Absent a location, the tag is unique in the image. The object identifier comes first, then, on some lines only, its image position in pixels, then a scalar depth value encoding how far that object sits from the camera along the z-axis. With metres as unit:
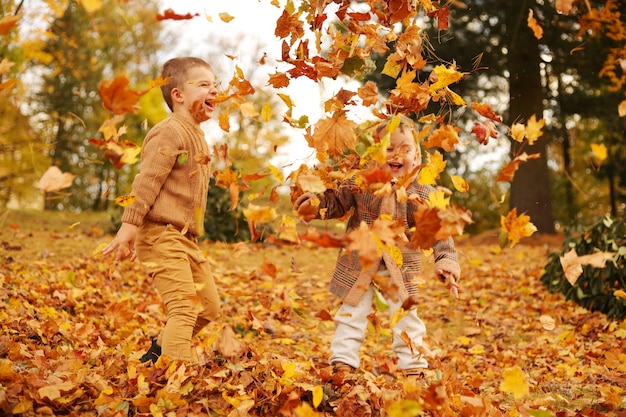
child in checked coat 3.05
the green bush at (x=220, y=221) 8.98
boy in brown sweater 2.86
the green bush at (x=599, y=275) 5.02
